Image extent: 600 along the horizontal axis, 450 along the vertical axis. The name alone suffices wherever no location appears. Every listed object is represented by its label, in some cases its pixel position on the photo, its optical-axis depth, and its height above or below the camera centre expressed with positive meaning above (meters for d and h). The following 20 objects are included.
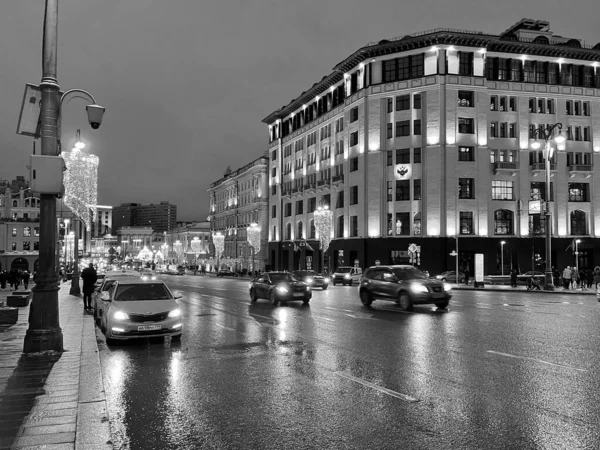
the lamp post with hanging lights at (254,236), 81.31 +2.66
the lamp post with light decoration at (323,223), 62.22 +3.52
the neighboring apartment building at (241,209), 96.44 +8.77
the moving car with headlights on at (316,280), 40.31 -1.96
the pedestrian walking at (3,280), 45.13 -2.21
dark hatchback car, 24.44 -1.60
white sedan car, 12.80 -1.48
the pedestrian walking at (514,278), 42.38 -1.91
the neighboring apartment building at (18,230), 107.06 +4.77
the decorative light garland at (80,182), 26.78 +3.61
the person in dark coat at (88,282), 22.89 -1.23
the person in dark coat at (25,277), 47.06 -2.06
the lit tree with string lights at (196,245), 112.10 +1.81
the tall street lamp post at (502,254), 57.47 -0.04
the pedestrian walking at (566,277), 38.69 -1.67
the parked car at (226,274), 87.38 -3.29
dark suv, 20.89 -1.36
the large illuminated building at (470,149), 57.91 +11.63
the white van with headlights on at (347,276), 49.25 -2.05
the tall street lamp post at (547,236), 36.81 +1.22
